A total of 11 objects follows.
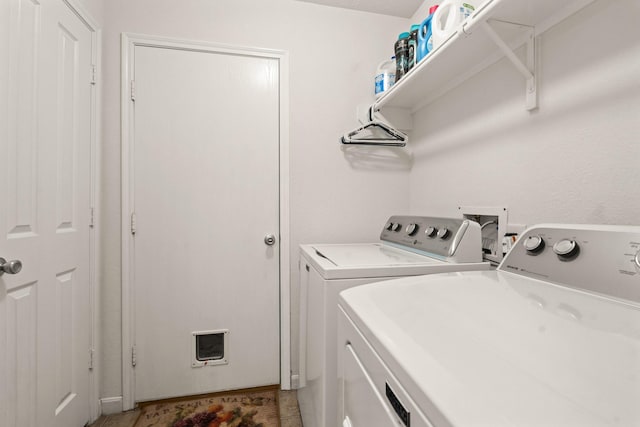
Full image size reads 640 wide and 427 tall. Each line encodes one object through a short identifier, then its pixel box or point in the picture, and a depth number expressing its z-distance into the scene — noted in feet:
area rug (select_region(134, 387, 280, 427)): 5.07
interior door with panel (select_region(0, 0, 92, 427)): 3.38
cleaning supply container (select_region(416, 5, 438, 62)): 4.47
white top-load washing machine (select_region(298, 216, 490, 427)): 3.51
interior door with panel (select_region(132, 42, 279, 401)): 5.56
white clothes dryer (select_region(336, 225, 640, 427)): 1.06
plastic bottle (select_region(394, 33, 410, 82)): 5.26
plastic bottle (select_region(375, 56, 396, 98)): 5.91
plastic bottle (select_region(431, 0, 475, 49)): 3.73
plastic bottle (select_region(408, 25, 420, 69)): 5.06
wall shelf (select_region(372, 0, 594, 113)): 3.21
